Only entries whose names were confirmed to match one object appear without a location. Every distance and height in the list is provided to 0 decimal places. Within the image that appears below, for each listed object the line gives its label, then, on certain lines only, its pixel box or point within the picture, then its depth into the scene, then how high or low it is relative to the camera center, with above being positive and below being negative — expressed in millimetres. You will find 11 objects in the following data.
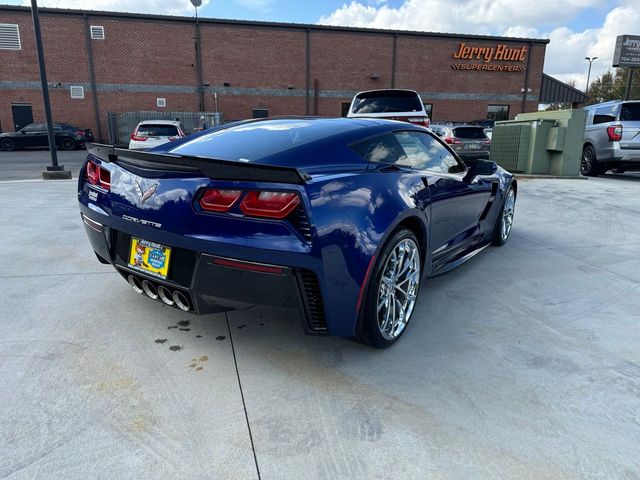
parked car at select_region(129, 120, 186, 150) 12945 -359
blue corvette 2117 -490
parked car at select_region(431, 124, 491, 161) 12781 -457
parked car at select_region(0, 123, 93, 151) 21203 -860
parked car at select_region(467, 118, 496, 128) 25328 +79
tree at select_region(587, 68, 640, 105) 37750 +3641
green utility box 10773 -411
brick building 24500 +3134
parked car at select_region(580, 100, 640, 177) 10523 -257
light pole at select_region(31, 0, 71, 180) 9000 -6
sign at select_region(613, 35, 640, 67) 19109 +3040
